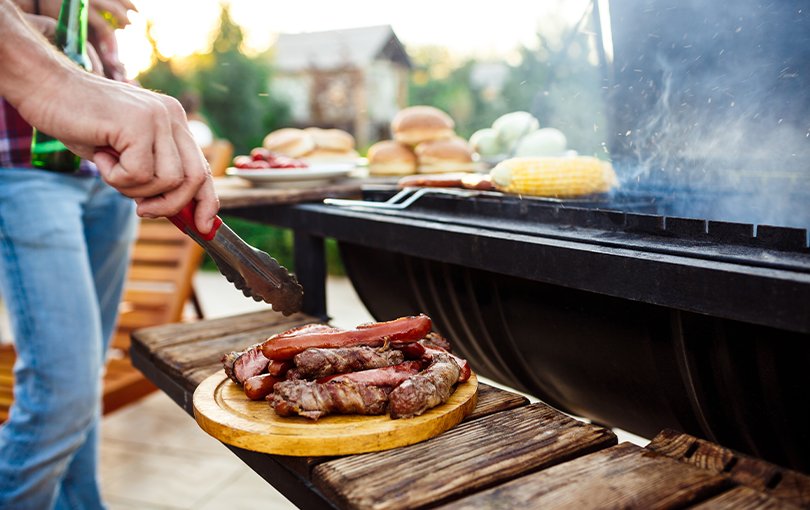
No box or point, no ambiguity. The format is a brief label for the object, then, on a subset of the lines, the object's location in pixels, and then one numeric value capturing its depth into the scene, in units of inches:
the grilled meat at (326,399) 37.6
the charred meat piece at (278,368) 41.6
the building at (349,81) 643.5
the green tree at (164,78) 500.4
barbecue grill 37.6
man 61.6
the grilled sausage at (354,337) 41.3
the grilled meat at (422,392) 37.4
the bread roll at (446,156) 96.5
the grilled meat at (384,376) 39.3
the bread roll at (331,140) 110.2
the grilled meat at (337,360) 39.8
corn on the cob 58.9
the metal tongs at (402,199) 61.2
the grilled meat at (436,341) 50.3
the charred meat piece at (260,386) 41.2
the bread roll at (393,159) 99.5
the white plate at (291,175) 81.7
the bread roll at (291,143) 104.9
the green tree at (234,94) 521.0
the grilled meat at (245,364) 43.8
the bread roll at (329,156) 107.6
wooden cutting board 35.5
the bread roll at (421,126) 101.5
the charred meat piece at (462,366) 44.4
